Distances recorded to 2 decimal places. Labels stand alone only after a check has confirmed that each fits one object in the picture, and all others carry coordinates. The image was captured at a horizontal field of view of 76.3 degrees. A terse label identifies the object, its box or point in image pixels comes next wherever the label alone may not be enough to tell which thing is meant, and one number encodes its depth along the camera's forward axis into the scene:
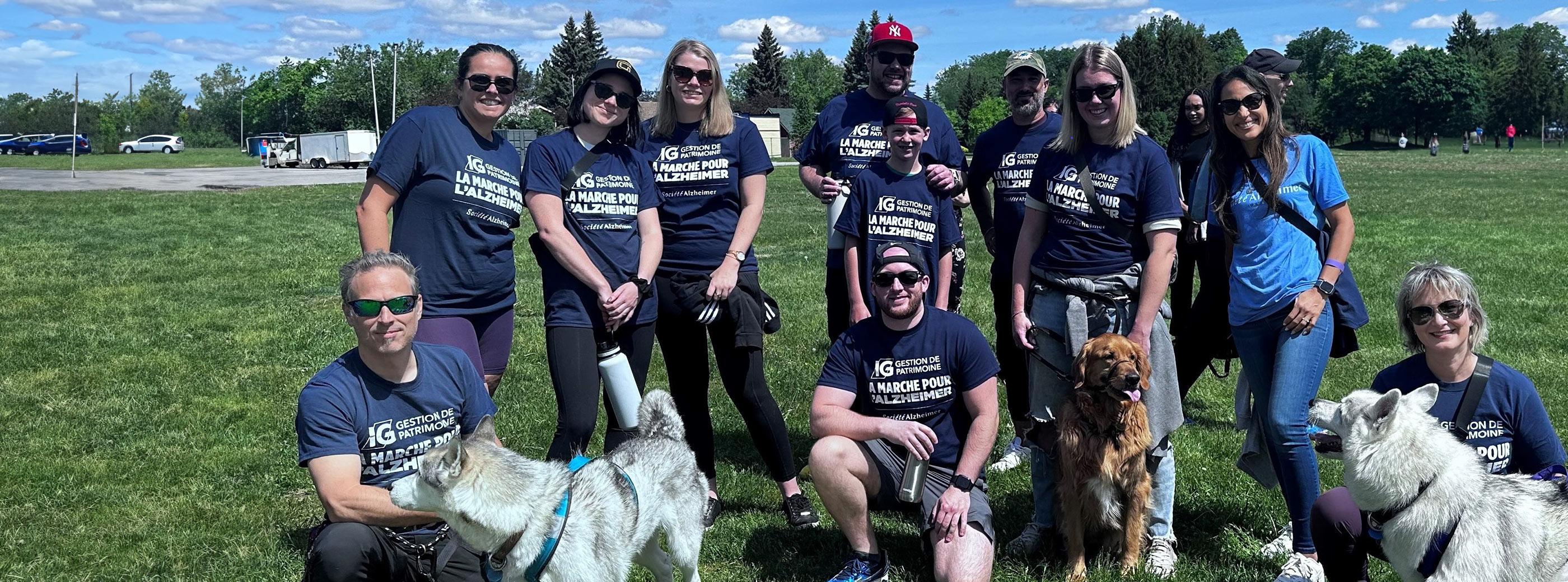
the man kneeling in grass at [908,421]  4.05
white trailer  50.94
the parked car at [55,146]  64.19
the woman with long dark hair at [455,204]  4.23
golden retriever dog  4.05
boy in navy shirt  4.95
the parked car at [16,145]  64.00
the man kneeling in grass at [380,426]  3.28
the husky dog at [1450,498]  3.18
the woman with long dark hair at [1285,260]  3.98
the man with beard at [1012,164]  5.18
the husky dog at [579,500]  3.03
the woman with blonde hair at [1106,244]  4.25
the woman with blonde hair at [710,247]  4.85
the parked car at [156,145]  69.88
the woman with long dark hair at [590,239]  4.47
